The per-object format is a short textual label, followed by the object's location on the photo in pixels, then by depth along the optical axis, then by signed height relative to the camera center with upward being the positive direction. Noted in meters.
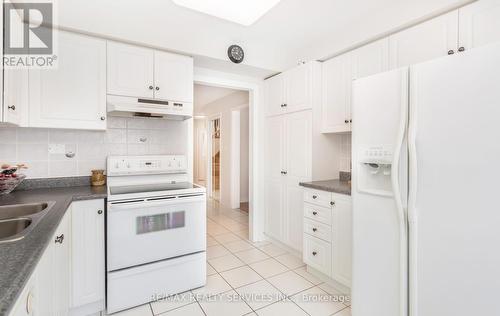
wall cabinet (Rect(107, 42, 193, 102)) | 2.17 +0.76
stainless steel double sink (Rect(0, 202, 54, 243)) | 1.10 -0.33
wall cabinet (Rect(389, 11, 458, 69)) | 1.73 +0.86
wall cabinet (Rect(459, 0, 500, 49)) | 1.54 +0.85
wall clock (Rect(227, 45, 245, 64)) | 2.62 +1.09
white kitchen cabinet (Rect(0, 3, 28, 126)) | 1.50 +0.41
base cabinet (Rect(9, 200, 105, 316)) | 1.53 -0.71
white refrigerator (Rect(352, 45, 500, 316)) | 1.13 -0.17
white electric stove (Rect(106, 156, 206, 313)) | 1.87 -0.65
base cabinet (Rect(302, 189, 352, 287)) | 2.03 -0.69
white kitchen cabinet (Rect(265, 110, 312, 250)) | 2.68 -0.18
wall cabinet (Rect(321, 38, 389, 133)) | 2.16 +0.77
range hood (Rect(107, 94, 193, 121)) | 2.11 +0.43
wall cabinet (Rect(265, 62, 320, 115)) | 2.65 +0.77
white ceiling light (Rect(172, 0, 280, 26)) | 1.60 +0.99
